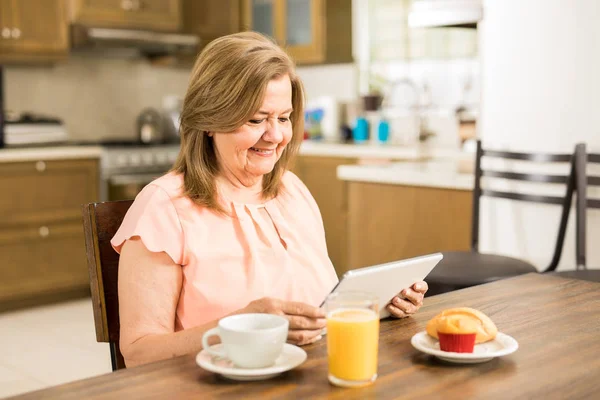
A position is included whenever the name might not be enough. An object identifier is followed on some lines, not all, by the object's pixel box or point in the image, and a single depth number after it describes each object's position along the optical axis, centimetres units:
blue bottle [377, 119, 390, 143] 490
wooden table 100
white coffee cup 103
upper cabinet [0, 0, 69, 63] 434
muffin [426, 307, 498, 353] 113
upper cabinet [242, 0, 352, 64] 496
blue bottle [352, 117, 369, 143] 498
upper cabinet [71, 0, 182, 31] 459
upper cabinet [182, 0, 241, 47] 520
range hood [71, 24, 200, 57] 461
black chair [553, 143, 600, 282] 267
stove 454
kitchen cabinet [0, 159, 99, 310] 417
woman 133
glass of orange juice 99
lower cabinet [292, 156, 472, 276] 317
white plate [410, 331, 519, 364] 111
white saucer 103
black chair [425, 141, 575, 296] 245
